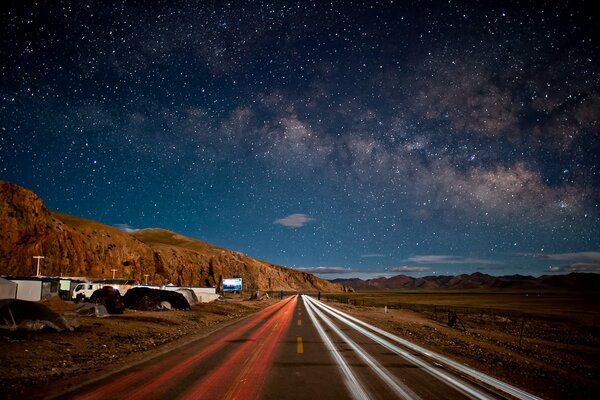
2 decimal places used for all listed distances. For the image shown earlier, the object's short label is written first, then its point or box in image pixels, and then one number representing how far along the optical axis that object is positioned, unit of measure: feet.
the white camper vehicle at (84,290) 132.57
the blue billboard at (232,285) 294.66
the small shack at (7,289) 88.69
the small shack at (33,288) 113.28
